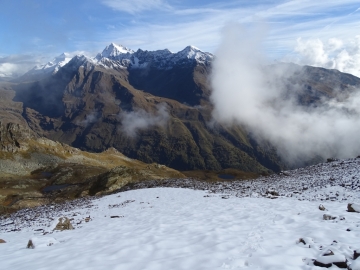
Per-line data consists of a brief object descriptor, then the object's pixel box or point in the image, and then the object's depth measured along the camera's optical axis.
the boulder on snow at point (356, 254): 8.85
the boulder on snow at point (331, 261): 8.55
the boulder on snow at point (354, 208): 15.05
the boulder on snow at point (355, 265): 8.16
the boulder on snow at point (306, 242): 10.23
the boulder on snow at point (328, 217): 14.00
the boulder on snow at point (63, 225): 19.09
